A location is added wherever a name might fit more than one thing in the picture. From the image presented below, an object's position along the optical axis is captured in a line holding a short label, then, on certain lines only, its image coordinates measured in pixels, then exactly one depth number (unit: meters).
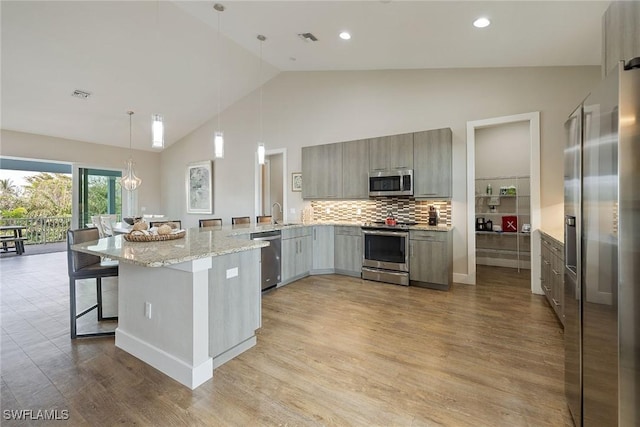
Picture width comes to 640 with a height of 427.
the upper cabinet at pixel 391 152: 4.46
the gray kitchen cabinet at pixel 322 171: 5.17
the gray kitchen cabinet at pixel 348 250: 4.73
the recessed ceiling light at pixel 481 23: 2.96
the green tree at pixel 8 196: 7.87
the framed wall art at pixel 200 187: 7.34
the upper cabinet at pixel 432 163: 4.19
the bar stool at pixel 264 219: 5.05
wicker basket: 2.45
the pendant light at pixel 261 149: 4.09
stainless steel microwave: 4.40
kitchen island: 1.93
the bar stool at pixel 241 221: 4.57
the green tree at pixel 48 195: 8.41
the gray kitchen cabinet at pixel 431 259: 4.00
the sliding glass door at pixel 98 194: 7.18
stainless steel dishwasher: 3.86
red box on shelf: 5.55
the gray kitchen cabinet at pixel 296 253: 4.30
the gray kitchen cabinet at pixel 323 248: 4.96
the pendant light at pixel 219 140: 3.51
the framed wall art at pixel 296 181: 5.84
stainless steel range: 4.26
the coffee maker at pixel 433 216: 4.48
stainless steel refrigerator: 1.12
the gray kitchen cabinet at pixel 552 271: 2.78
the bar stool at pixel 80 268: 2.58
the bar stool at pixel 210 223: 4.23
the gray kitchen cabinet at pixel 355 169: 4.87
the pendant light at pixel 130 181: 6.18
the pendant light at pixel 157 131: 2.74
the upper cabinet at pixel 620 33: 1.76
